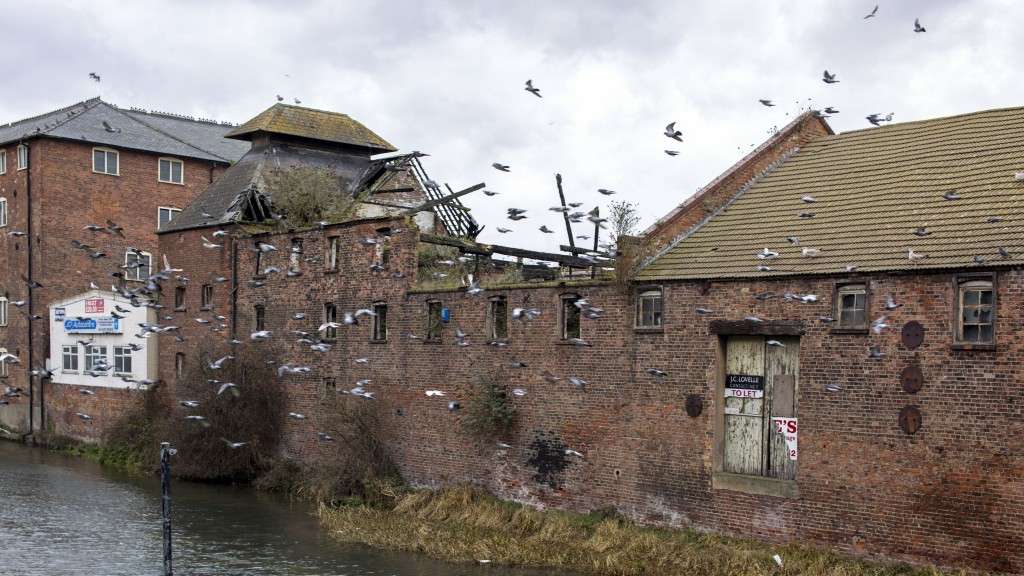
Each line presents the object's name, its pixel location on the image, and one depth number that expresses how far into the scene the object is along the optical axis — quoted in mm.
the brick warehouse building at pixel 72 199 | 44469
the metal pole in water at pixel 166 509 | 20094
